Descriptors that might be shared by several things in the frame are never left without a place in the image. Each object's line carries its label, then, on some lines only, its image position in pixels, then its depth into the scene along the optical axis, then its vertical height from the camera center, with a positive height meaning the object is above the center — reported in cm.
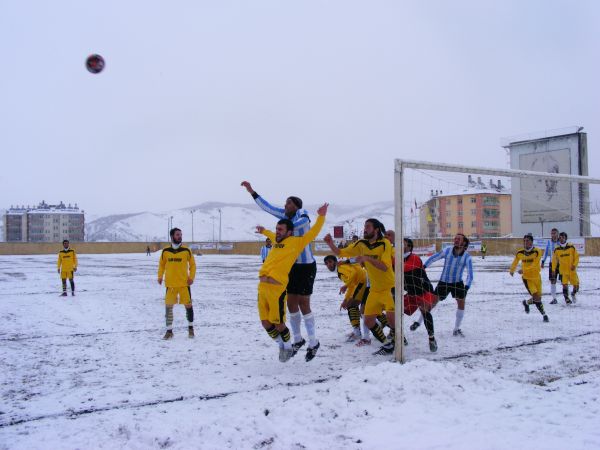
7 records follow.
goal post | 625 +76
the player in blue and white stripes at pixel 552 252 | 1280 -46
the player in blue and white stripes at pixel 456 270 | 812 -55
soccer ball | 895 +323
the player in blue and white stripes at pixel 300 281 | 632 -53
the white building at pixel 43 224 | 14712 +549
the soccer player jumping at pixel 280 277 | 586 -45
